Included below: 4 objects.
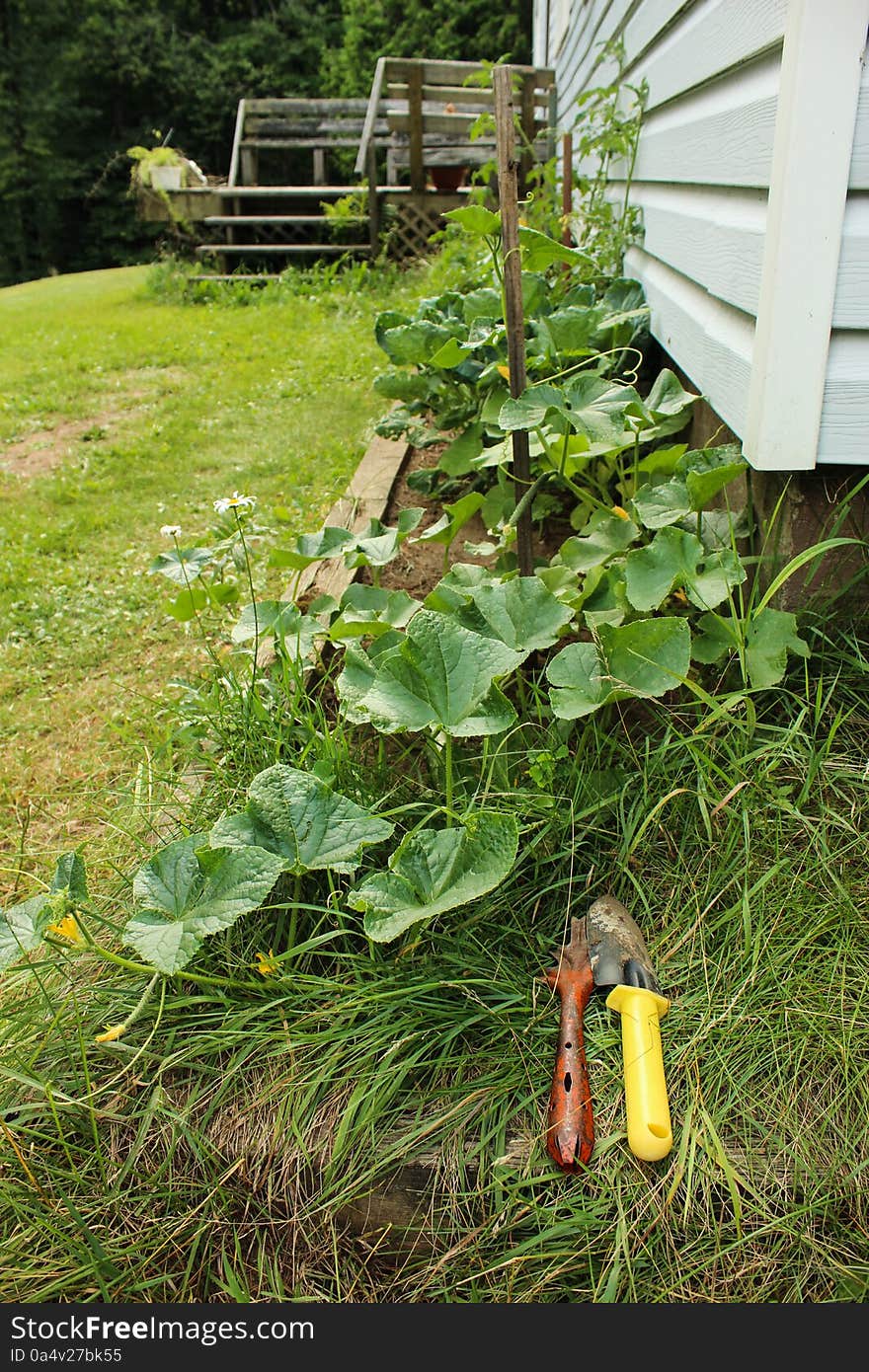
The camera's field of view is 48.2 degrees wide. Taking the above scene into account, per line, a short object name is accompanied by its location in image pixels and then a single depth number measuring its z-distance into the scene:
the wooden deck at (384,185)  7.65
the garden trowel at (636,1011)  1.11
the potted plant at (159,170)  8.44
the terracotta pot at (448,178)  8.66
